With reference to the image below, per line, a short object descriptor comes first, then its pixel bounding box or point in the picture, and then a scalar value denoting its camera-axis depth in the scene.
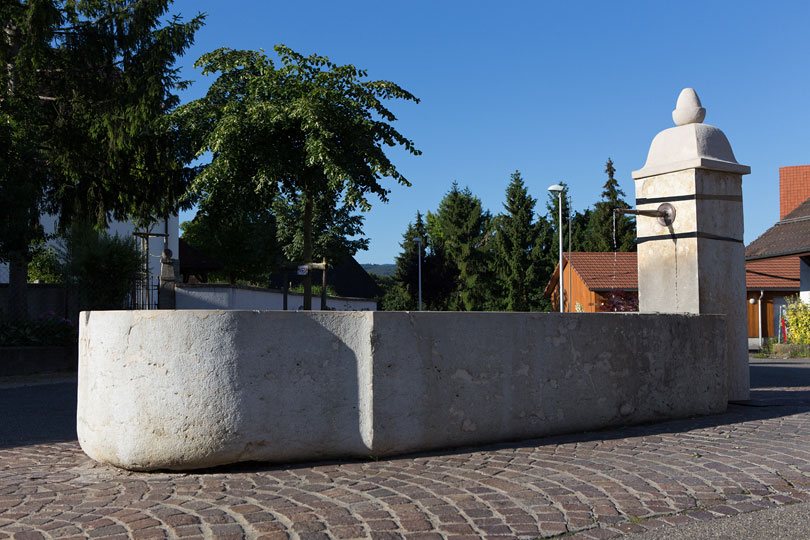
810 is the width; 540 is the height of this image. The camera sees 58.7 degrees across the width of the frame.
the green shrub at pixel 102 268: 14.90
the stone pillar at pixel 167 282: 17.16
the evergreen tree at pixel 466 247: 57.78
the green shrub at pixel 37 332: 14.14
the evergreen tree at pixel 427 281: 56.12
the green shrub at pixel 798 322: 21.44
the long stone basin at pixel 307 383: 4.73
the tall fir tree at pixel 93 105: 16.59
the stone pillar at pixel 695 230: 7.63
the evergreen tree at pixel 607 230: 53.41
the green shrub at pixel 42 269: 22.53
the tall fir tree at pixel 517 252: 54.78
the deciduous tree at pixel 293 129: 14.96
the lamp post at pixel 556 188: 29.68
